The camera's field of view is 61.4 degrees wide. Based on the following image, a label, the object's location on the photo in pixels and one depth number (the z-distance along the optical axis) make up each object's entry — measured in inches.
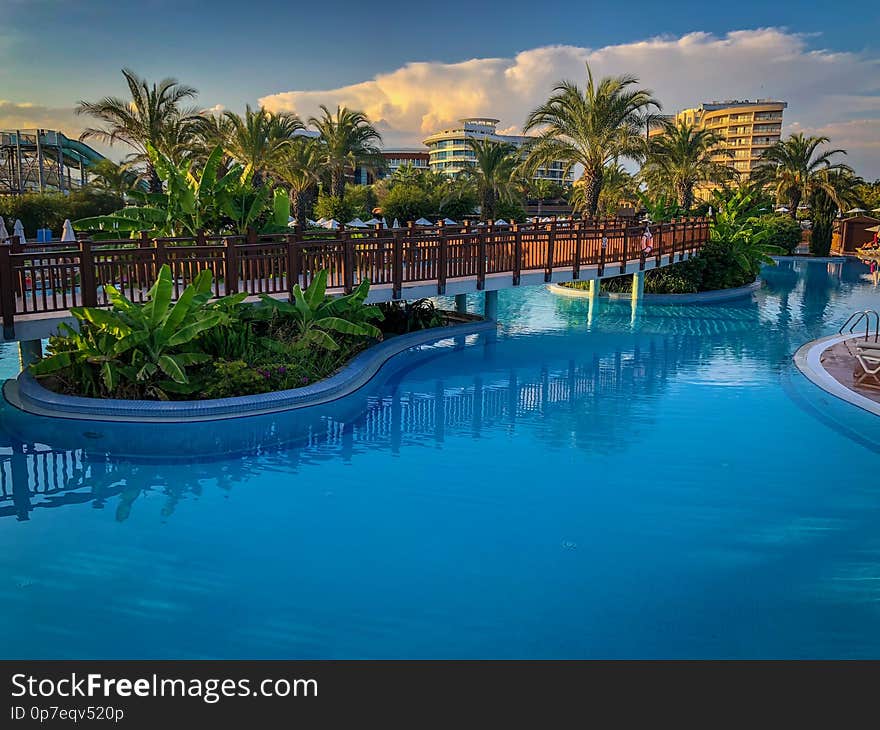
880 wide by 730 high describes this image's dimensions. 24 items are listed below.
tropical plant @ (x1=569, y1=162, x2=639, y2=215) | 1648.4
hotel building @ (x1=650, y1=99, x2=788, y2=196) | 5241.1
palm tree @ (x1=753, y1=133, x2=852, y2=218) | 1818.4
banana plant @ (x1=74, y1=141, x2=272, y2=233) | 597.3
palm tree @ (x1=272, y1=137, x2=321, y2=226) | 1429.6
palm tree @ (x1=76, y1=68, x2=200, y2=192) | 1083.9
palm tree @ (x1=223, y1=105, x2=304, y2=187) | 1290.6
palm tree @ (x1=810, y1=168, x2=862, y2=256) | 1628.9
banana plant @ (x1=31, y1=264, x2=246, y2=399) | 433.1
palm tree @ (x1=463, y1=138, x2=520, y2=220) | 1665.8
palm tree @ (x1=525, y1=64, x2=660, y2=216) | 1061.8
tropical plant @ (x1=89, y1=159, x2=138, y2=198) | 1531.7
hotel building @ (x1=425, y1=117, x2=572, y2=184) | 5551.2
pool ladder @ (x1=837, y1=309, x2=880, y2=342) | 821.9
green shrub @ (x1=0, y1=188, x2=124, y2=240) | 1328.7
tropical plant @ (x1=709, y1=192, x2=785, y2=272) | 1077.1
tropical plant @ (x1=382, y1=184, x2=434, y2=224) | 1796.3
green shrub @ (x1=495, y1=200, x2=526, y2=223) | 1742.7
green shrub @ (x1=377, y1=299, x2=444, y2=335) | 699.4
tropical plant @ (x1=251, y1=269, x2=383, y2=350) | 516.1
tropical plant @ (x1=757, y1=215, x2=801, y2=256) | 1656.7
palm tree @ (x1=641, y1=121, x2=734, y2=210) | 1446.9
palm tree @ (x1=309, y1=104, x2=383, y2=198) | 1481.3
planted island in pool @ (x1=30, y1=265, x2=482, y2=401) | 436.5
